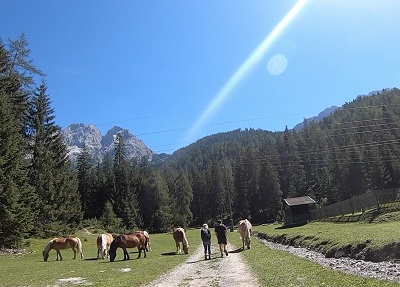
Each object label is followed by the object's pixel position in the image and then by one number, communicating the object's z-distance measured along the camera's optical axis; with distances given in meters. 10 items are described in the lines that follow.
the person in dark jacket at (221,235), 29.73
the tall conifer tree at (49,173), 61.59
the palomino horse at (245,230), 34.56
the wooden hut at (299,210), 82.81
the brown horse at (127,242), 31.81
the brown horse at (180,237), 36.75
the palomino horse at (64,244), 36.83
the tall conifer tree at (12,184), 39.52
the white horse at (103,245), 35.62
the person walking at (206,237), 29.31
